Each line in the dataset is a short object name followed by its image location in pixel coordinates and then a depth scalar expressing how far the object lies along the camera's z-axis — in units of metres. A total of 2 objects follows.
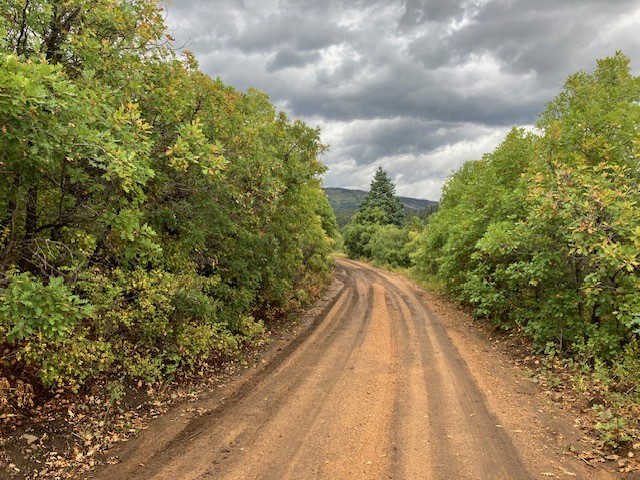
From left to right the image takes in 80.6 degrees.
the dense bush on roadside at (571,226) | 8.59
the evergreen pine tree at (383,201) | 56.19
